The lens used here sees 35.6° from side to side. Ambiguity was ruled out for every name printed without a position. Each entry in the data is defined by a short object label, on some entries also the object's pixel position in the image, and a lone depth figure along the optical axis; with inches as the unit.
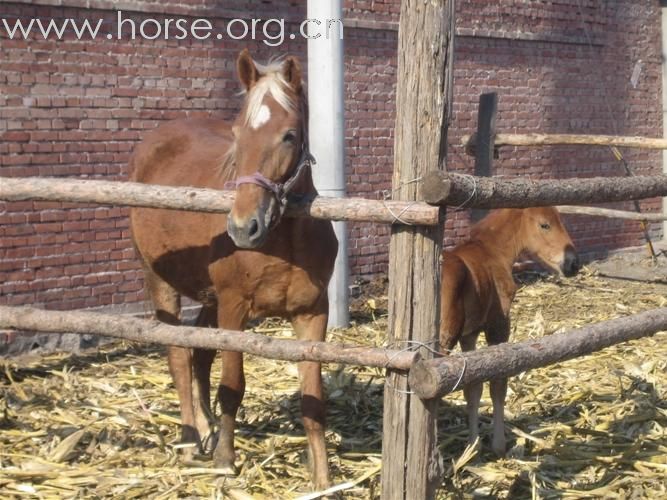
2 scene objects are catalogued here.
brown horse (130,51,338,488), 174.2
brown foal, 221.1
